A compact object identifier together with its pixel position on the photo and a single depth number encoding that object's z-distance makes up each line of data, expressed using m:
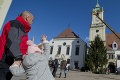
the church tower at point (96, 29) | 24.06
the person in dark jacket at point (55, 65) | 7.04
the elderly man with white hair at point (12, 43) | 1.16
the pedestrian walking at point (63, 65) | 8.08
